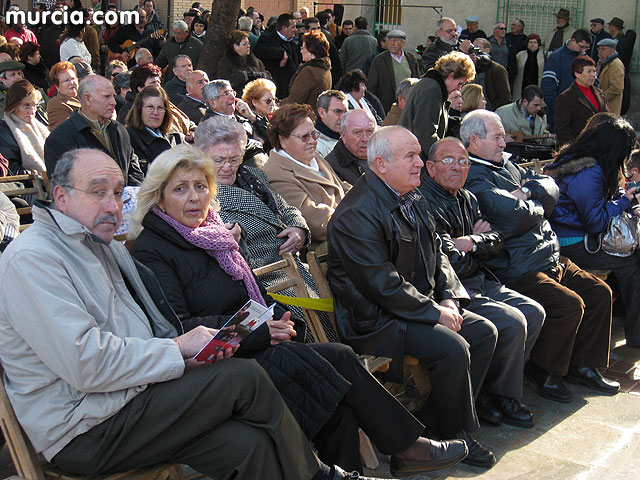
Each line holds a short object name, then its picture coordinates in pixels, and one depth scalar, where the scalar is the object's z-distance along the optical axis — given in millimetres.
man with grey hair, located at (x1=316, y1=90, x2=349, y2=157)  6836
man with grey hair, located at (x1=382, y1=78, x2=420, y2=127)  8102
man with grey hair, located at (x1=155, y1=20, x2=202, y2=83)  12852
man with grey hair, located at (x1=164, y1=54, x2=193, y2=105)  9438
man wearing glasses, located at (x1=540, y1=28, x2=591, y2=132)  12336
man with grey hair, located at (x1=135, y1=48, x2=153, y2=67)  12547
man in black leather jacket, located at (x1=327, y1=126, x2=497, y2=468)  3922
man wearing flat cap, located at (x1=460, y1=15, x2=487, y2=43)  15391
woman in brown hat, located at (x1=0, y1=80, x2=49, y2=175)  6844
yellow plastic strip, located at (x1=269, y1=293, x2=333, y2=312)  4031
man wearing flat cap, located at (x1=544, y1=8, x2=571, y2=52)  16141
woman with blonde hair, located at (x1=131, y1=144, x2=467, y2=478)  3270
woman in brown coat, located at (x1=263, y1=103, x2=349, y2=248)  5091
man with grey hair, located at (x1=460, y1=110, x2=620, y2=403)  4895
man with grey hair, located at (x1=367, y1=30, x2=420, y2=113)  10586
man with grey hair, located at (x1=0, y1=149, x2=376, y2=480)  2682
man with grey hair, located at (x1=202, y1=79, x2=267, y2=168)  7301
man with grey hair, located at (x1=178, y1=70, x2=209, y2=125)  8469
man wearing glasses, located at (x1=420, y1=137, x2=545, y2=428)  4438
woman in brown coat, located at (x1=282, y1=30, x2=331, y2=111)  9125
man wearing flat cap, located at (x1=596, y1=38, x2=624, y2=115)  11688
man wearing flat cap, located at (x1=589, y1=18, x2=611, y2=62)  14695
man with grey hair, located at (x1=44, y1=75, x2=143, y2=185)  6031
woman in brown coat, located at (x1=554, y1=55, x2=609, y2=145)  9562
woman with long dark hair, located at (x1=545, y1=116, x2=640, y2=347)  5543
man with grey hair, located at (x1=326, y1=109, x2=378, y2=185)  5840
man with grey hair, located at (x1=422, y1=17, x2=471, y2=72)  9289
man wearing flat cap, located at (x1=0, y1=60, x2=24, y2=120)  8852
